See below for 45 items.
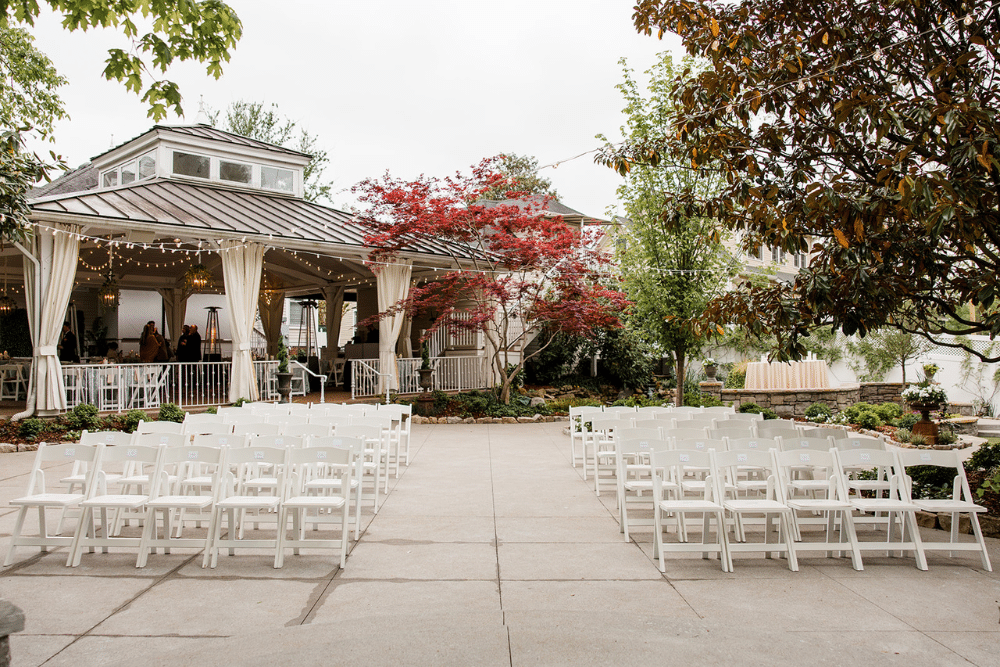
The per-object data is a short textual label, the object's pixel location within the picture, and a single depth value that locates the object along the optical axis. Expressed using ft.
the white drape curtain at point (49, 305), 37.86
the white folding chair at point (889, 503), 17.20
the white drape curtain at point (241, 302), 45.34
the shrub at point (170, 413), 40.50
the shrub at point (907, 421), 44.78
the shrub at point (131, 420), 38.82
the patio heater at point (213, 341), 66.57
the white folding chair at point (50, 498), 16.96
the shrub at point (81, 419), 37.73
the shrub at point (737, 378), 64.59
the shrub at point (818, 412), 49.63
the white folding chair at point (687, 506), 16.85
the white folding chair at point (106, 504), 16.94
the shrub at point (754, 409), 48.14
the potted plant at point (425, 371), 54.24
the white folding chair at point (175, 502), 16.98
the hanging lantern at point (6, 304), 52.47
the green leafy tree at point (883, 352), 66.49
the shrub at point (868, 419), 45.96
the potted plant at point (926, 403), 40.11
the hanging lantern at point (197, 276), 49.73
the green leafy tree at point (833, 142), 17.90
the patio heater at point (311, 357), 64.39
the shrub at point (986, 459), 25.53
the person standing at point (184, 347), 57.31
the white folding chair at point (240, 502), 16.87
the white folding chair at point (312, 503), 16.93
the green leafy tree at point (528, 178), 126.93
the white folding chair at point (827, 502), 17.15
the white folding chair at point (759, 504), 16.84
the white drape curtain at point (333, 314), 67.46
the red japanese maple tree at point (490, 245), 48.34
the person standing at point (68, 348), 59.93
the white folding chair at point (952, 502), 17.34
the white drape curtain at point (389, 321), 52.90
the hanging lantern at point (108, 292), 48.21
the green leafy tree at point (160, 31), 17.51
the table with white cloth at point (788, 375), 56.65
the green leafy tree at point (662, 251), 39.17
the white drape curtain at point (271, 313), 68.90
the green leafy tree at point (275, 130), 115.34
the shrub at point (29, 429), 36.45
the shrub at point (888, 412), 47.70
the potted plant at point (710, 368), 65.46
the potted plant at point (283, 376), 47.57
